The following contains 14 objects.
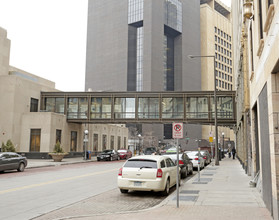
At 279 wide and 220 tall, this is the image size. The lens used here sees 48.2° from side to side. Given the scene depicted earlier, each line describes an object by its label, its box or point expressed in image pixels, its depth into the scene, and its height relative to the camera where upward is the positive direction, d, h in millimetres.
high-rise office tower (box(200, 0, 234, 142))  121938 +38749
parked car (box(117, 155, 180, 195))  11992 -1290
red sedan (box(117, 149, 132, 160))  44344 -1760
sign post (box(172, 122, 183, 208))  10609 +421
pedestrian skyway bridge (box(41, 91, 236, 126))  45375 +5287
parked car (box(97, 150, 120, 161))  38875 -1708
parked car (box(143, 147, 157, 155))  48838 -1423
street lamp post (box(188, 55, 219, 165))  29547 -882
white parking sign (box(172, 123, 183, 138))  10622 +422
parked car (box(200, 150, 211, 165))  31059 -1472
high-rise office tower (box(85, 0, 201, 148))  105750 +34534
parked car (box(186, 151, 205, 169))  25186 -1351
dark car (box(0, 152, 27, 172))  21191 -1505
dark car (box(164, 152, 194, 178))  18506 -1334
